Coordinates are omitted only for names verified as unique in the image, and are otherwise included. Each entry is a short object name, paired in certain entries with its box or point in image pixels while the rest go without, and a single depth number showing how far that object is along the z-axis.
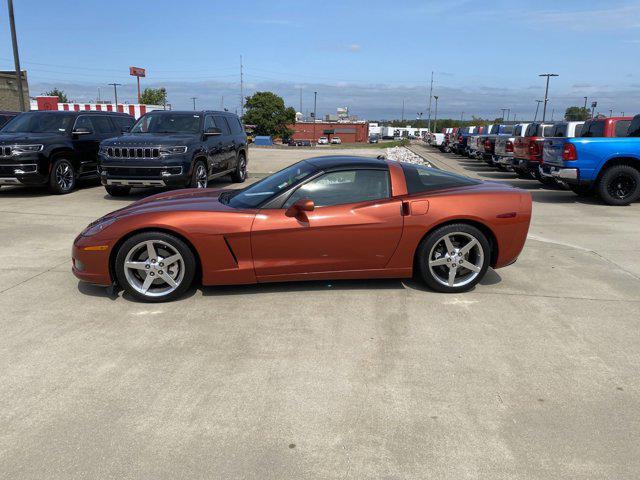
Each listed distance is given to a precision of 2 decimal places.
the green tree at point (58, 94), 94.82
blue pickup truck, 10.26
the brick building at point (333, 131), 119.94
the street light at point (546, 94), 48.41
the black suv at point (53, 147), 10.58
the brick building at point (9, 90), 28.62
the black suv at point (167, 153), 9.96
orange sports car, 4.50
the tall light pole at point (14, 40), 19.85
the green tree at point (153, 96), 98.69
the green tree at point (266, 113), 102.31
